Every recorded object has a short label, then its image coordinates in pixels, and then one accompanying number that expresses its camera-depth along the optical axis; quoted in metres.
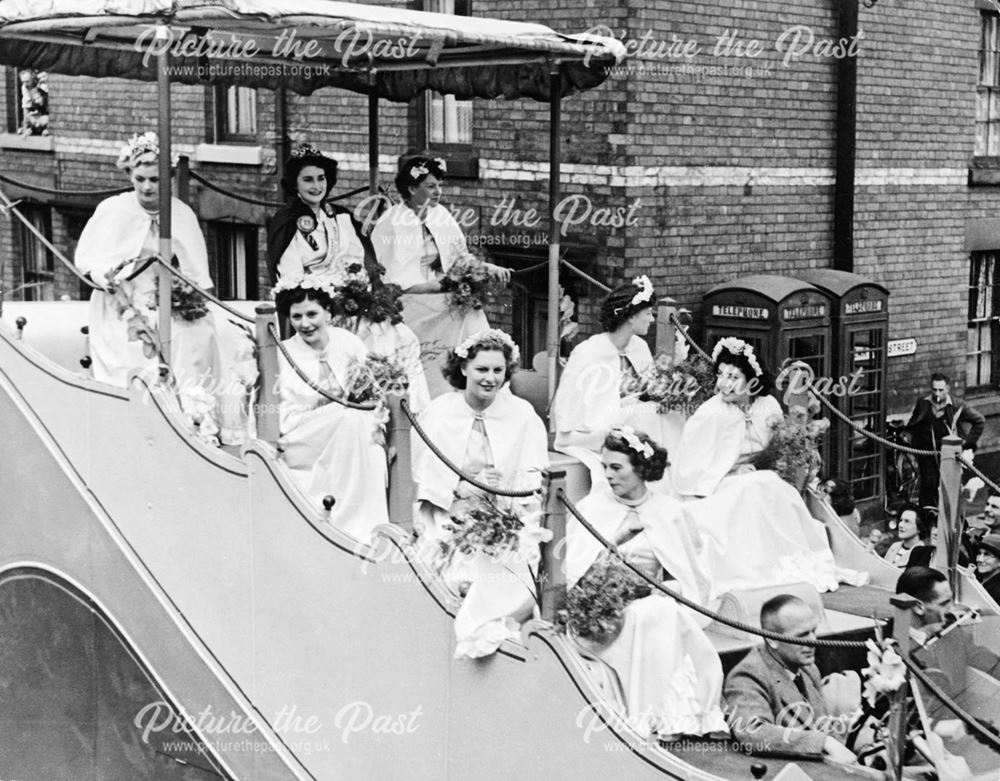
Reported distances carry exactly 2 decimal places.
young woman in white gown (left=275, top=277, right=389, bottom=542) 8.90
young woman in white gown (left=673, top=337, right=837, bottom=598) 9.40
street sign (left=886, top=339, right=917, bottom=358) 16.25
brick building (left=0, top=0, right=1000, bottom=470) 13.94
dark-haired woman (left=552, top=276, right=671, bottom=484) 10.01
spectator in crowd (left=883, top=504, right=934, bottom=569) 10.74
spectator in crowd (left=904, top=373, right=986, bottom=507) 15.35
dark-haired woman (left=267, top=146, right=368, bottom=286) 10.93
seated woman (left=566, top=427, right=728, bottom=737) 7.32
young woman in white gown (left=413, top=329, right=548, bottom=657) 8.73
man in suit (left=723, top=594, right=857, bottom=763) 7.12
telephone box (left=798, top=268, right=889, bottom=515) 14.89
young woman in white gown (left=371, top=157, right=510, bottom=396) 11.31
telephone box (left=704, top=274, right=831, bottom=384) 14.02
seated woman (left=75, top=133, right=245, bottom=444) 9.88
